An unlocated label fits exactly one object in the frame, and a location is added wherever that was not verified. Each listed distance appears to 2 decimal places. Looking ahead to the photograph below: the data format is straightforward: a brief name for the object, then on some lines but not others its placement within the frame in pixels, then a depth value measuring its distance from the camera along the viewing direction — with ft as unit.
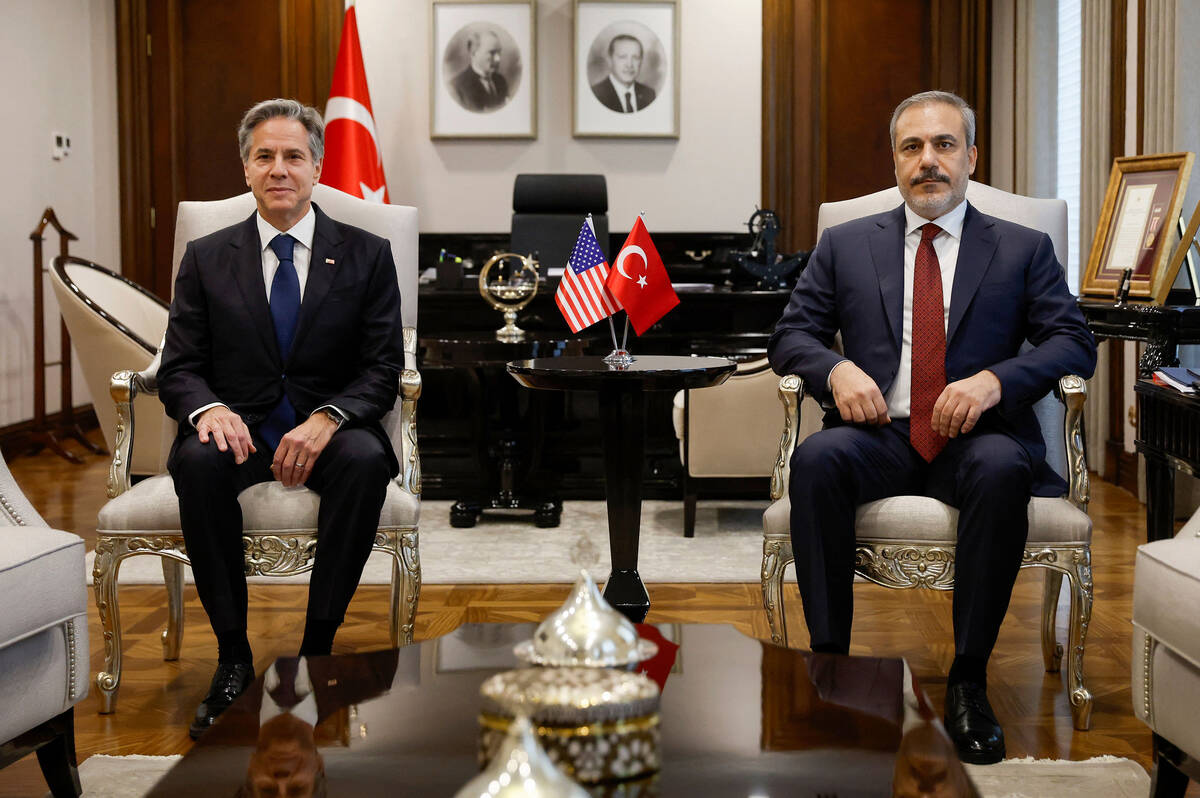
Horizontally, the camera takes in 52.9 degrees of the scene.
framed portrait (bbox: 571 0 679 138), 23.06
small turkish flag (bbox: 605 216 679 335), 9.45
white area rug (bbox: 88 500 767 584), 11.69
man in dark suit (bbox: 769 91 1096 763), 7.01
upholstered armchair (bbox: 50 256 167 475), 12.19
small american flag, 9.71
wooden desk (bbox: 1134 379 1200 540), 7.44
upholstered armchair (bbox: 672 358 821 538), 13.20
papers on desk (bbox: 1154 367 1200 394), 7.46
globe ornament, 14.28
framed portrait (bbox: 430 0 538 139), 23.06
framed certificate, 10.40
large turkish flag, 21.76
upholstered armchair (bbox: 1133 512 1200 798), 5.45
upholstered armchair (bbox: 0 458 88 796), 5.73
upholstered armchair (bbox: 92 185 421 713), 7.57
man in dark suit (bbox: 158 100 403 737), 7.45
